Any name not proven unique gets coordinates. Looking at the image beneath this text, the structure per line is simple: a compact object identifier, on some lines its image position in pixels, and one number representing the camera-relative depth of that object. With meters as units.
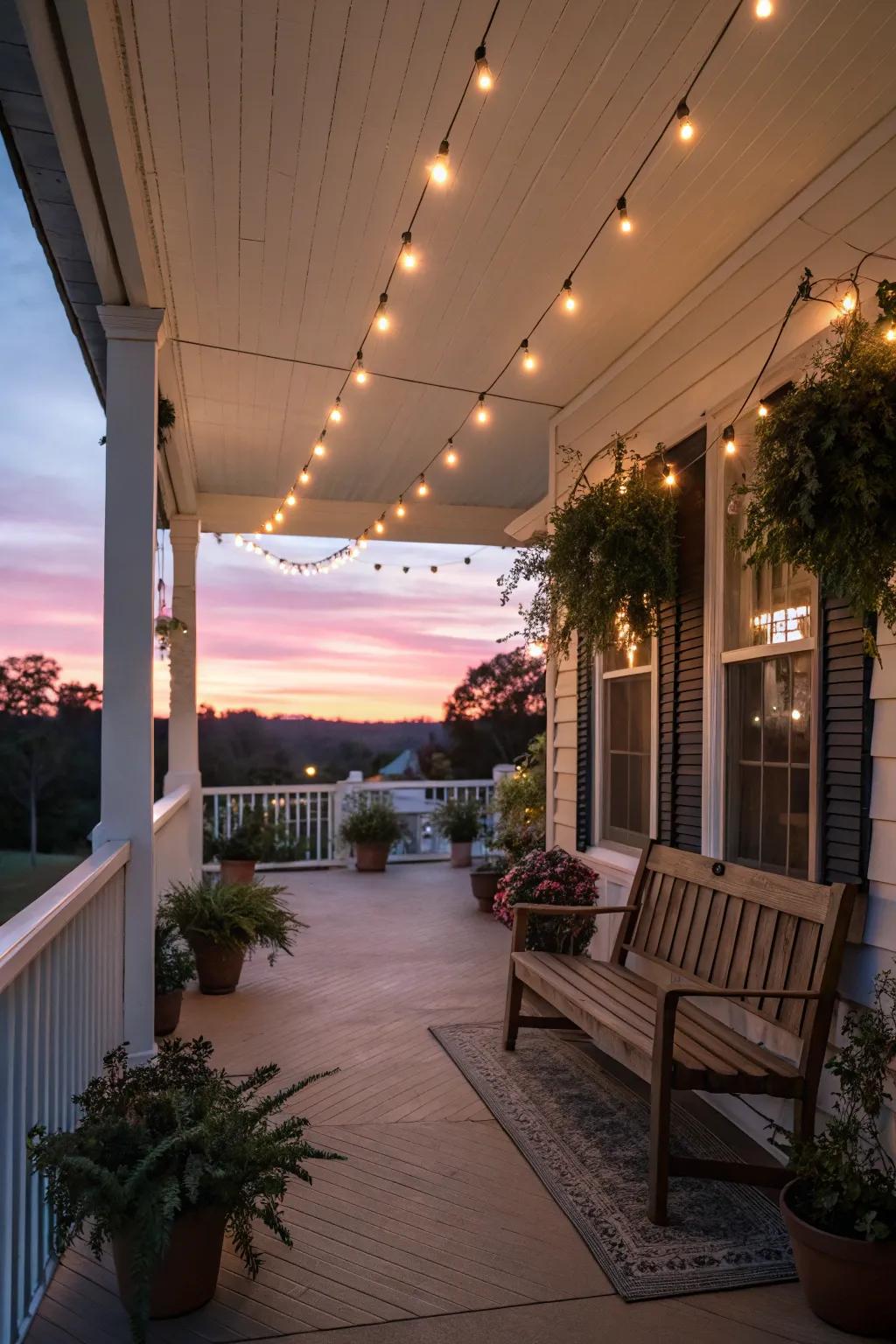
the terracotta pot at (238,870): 7.85
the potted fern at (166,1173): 1.99
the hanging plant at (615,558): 3.79
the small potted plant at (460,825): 9.25
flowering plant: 4.34
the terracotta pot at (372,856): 8.84
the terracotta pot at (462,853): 9.23
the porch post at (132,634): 3.45
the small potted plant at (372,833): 8.85
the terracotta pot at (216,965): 4.73
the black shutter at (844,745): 2.75
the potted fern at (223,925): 4.68
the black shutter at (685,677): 3.84
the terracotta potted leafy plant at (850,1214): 2.09
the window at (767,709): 3.22
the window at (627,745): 4.48
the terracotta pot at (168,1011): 4.04
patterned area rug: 2.37
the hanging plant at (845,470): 2.29
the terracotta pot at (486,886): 7.00
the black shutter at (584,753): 4.93
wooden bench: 2.61
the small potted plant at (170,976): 4.00
